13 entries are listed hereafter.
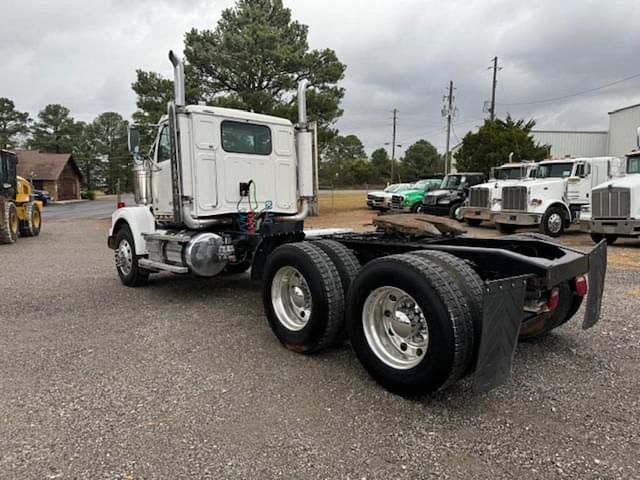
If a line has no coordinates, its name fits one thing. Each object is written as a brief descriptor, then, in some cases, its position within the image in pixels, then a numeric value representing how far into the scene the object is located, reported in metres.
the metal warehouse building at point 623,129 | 34.34
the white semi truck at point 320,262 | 3.15
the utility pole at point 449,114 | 44.01
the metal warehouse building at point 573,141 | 41.97
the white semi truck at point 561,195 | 14.77
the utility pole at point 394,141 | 72.75
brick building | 57.31
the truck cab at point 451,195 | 20.44
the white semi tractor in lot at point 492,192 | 16.64
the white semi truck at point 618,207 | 11.57
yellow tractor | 14.26
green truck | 23.98
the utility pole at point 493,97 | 39.69
